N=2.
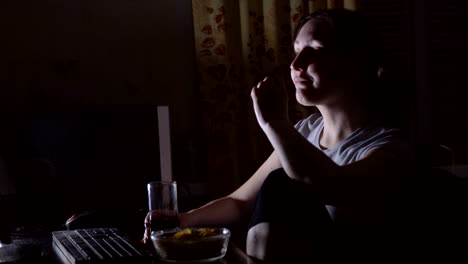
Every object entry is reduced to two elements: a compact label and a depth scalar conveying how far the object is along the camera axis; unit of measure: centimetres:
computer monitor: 223
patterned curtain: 271
